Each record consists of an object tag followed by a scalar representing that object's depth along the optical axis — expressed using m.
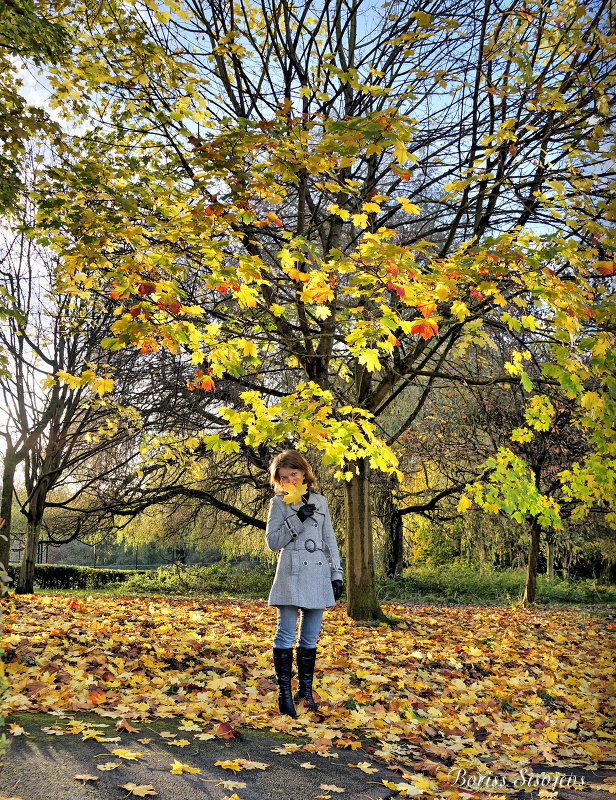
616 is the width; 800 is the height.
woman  3.94
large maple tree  4.32
